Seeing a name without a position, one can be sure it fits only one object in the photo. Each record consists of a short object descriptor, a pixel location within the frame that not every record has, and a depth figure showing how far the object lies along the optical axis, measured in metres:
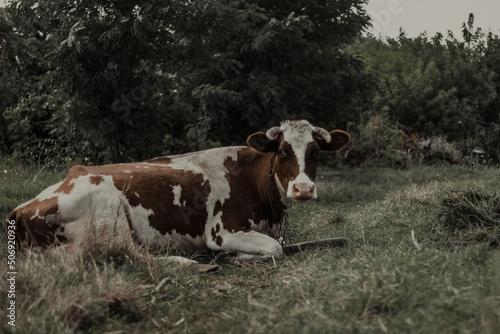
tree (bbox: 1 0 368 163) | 8.50
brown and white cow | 4.40
